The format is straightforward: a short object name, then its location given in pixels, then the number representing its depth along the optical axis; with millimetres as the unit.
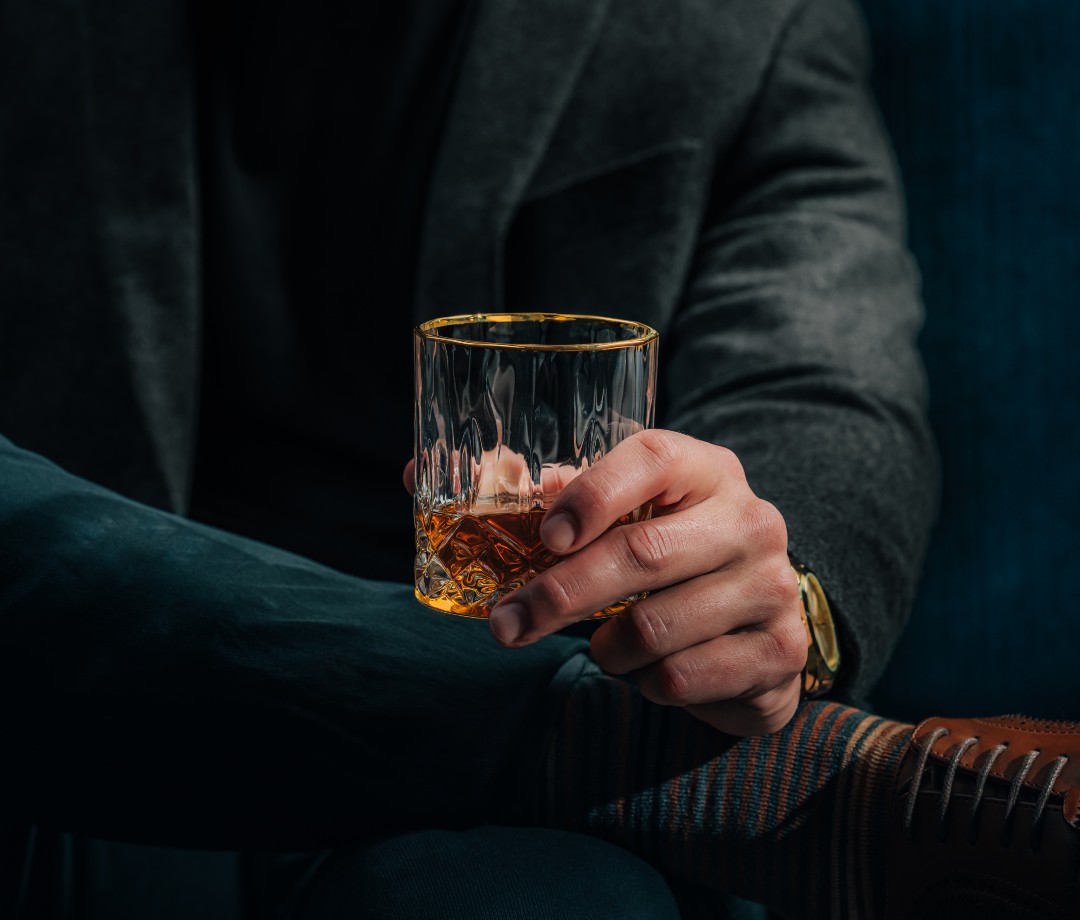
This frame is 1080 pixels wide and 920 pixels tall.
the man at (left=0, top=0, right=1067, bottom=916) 1164
